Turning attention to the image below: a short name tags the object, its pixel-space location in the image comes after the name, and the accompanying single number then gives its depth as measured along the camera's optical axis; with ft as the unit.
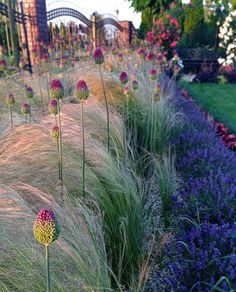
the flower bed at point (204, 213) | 5.09
